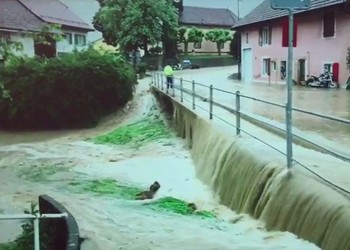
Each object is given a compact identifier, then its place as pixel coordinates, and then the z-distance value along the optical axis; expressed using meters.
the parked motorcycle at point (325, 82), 29.41
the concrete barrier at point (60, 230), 5.85
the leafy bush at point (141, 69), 44.92
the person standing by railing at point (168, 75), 25.74
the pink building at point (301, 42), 29.00
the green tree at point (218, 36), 68.12
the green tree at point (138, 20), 49.59
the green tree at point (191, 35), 65.06
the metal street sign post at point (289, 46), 6.87
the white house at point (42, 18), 41.19
